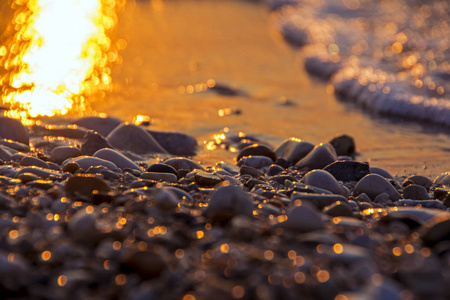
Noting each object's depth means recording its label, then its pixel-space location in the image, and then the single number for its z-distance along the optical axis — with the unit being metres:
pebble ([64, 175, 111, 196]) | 4.68
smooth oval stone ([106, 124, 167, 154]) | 7.19
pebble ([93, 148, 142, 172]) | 5.98
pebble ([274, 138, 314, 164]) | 6.96
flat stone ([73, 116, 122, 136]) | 7.82
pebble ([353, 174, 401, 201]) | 5.77
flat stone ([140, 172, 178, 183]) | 5.57
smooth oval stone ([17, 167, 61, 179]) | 5.17
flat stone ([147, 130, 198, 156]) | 7.48
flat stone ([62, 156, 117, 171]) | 5.72
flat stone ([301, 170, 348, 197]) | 5.60
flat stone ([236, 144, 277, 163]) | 7.03
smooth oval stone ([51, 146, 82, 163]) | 6.23
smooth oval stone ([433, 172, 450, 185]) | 6.40
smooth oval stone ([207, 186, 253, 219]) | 4.33
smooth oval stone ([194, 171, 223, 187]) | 5.43
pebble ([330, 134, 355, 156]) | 7.73
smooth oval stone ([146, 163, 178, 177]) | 5.78
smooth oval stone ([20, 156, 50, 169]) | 5.75
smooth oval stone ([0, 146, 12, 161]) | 5.98
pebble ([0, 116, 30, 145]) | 6.89
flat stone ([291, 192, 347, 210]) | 4.91
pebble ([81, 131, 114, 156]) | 6.44
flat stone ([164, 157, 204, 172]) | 6.15
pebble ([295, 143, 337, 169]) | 6.69
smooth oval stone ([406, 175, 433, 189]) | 6.34
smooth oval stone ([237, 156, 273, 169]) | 6.76
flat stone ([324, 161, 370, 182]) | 6.21
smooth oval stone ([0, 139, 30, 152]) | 6.56
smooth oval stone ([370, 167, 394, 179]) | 6.50
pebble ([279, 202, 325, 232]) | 4.02
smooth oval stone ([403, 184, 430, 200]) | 5.86
